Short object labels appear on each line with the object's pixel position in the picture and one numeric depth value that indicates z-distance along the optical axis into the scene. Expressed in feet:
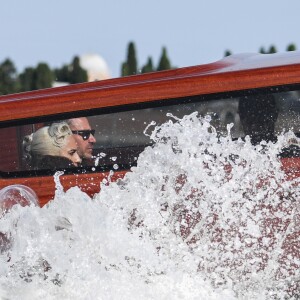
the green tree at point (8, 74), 233.92
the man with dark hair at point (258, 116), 36.42
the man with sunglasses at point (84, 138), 37.86
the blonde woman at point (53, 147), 38.09
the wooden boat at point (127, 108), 36.73
